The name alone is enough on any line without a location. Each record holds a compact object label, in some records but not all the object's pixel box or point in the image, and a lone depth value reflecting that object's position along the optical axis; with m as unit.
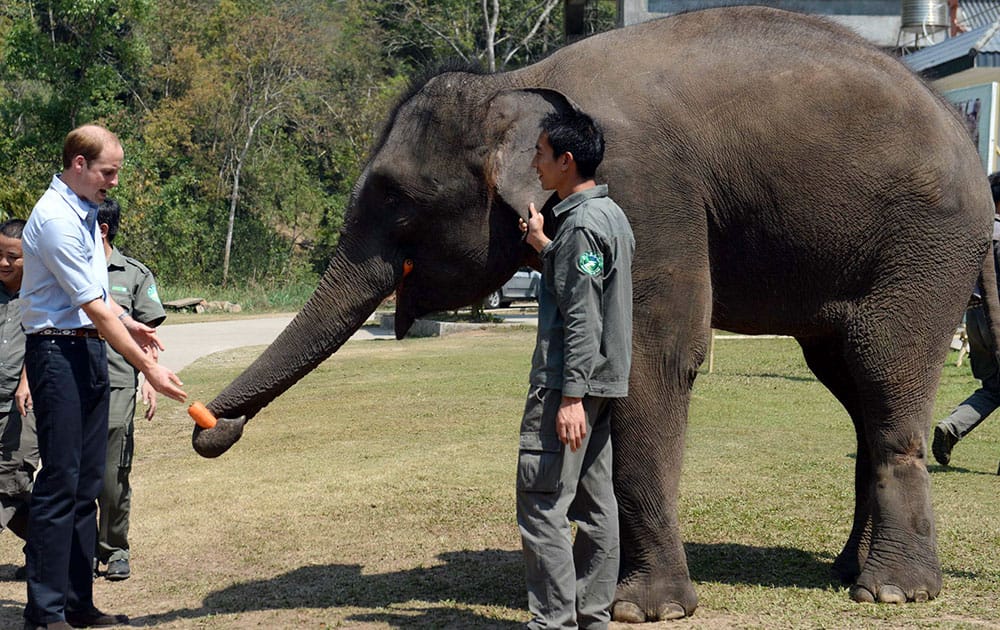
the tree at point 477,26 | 36.03
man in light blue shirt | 5.19
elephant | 5.68
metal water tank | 25.81
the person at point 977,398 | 9.45
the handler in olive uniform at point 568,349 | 4.80
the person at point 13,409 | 6.54
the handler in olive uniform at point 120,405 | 6.70
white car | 32.91
